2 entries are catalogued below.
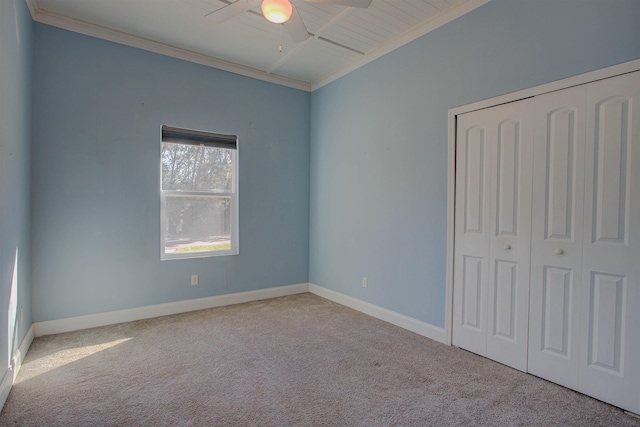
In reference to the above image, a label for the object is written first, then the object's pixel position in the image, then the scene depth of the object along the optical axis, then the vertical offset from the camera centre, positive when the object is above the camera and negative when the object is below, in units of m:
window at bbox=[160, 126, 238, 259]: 3.78 +0.15
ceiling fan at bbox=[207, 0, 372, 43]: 2.07 +1.36
